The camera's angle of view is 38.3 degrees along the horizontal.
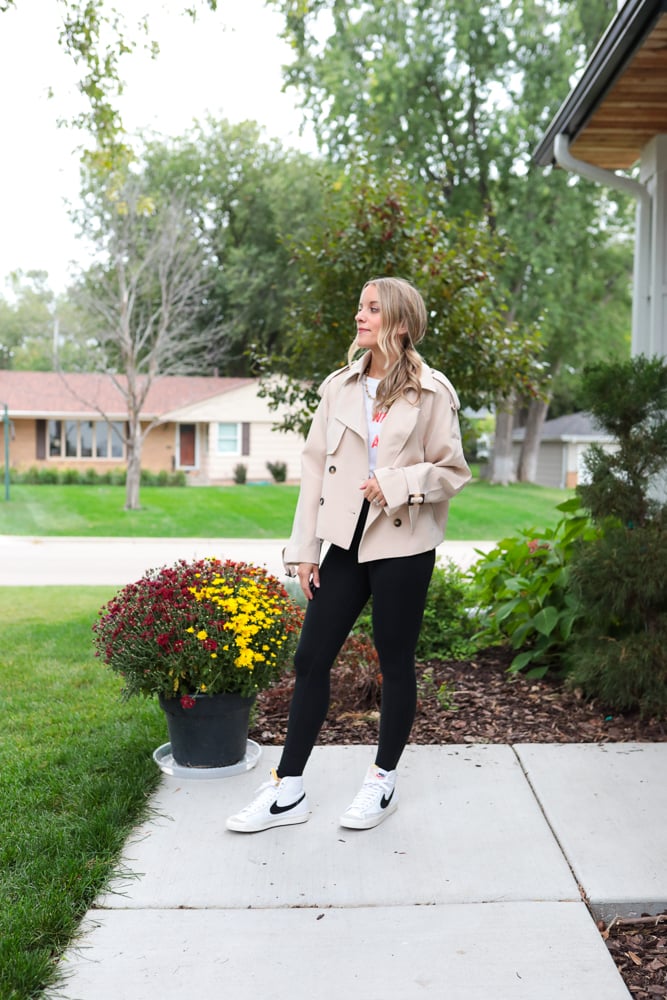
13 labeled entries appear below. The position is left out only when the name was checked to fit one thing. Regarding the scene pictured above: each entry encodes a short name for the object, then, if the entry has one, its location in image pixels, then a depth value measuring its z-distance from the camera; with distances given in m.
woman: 3.19
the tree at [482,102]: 24.48
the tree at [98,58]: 7.74
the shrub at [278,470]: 30.78
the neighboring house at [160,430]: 30.98
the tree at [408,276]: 7.02
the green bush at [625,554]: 4.36
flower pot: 3.65
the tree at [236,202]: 34.31
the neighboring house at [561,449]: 37.44
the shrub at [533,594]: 5.16
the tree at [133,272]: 22.50
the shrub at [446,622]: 5.66
